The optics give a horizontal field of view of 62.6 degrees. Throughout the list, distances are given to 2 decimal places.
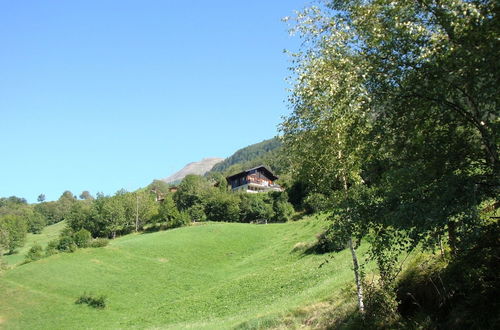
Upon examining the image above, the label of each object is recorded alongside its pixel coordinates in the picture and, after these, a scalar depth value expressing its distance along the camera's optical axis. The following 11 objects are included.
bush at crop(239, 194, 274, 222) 99.12
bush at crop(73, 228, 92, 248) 84.14
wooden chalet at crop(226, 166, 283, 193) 139.75
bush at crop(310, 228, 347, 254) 38.60
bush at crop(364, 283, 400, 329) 11.69
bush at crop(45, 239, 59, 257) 80.31
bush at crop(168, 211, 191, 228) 103.75
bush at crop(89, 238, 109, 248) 76.62
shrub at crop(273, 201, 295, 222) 96.88
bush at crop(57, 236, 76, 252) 86.51
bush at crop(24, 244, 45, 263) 76.89
